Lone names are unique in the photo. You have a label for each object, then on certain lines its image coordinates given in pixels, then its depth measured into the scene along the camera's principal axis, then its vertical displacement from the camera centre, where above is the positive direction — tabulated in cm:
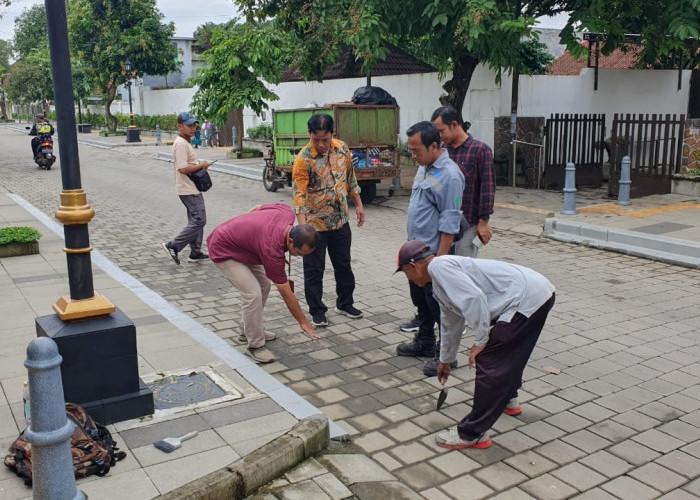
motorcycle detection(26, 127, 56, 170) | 2084 -94
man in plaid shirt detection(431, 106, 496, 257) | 546 -46
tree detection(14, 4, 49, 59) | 5962 +765
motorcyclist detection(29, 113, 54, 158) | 2055 -31
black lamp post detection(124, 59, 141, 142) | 3243 -55
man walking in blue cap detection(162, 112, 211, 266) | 846 -88
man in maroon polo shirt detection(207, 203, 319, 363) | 479 -99
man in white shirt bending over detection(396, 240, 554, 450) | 370 -106
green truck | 1278 -33
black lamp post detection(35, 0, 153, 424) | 398 -121
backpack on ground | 350 -170
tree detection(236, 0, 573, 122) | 1186 +164
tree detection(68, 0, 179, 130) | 3488 +414
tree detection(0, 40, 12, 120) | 7064 +681
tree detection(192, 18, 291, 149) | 1977 +149
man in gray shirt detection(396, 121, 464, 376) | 505 -59
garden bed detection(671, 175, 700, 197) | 1278 -126
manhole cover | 454 -182
